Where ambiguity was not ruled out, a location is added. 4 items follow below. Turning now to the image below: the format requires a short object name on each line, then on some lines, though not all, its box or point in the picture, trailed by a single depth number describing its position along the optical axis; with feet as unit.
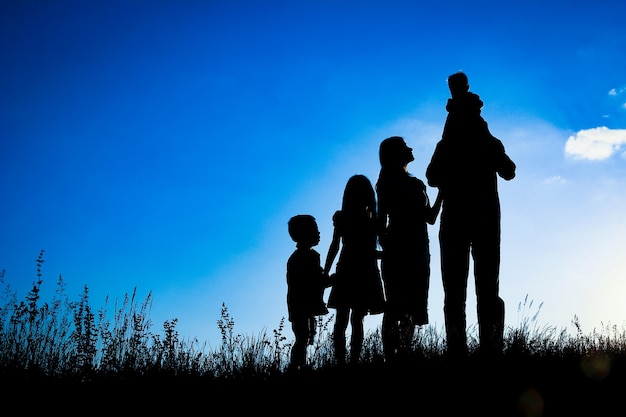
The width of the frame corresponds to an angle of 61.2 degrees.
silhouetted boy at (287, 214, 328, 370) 20.08
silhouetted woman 17.40
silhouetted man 15.28
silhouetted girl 18.81
